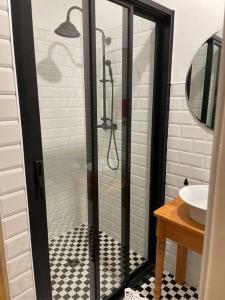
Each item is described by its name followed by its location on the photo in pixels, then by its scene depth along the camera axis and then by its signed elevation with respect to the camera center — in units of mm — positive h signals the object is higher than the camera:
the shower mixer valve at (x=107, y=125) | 1542 -175
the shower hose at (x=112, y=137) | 1574 -264
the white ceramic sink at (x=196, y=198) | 1155 -555
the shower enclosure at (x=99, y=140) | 1255 -278
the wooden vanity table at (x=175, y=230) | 1194 -699
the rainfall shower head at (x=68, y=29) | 1353 +425
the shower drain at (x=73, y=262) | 1724 -1196
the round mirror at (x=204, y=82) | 1401 +110
